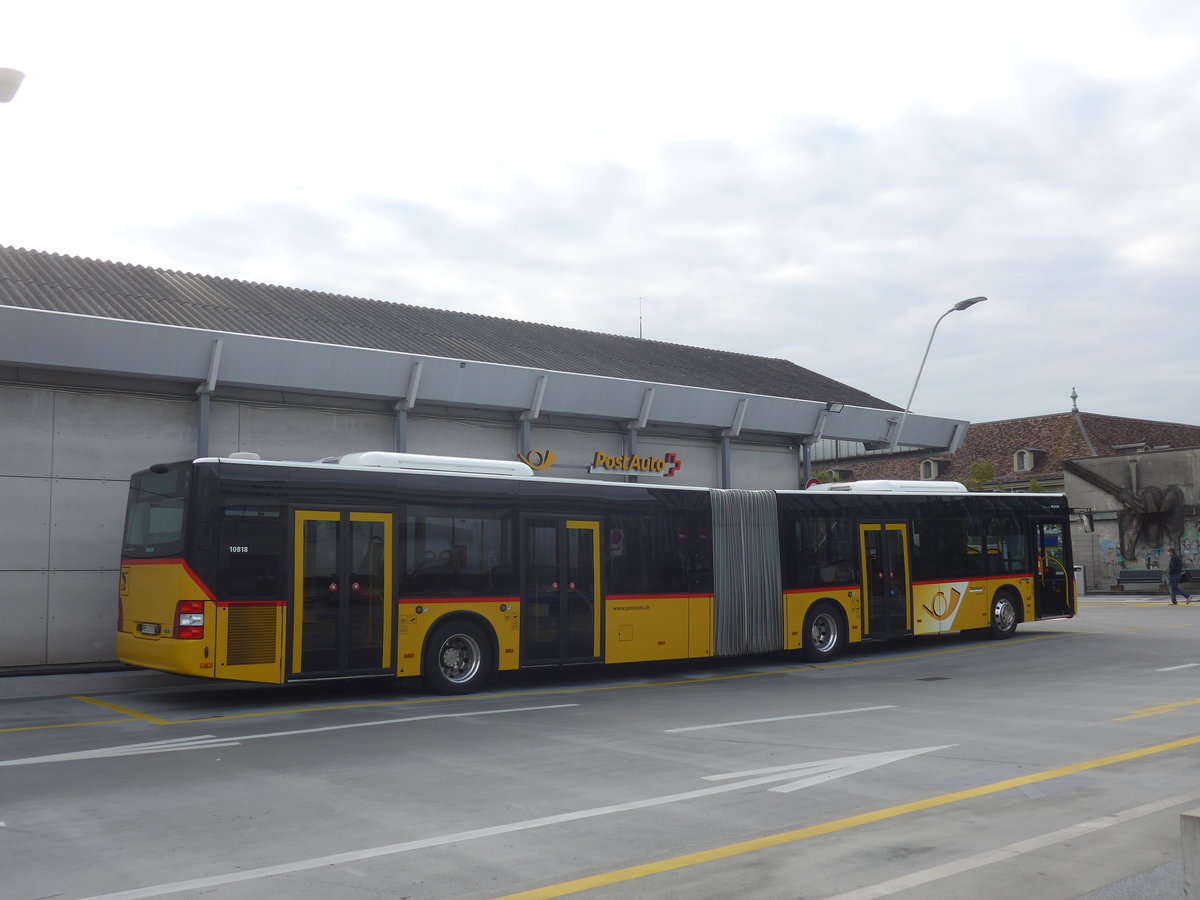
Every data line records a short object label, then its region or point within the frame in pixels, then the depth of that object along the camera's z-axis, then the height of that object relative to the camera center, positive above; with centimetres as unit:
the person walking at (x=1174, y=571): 3453 -69
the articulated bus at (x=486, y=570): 1326 -11
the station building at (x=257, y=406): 1717 +309
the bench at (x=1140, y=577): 4125 -103
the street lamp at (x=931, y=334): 2819 +591
